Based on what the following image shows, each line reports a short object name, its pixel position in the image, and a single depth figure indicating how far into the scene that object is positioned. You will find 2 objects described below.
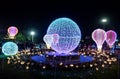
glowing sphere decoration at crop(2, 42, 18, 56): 17.34
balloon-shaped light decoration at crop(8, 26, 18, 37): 31.78
